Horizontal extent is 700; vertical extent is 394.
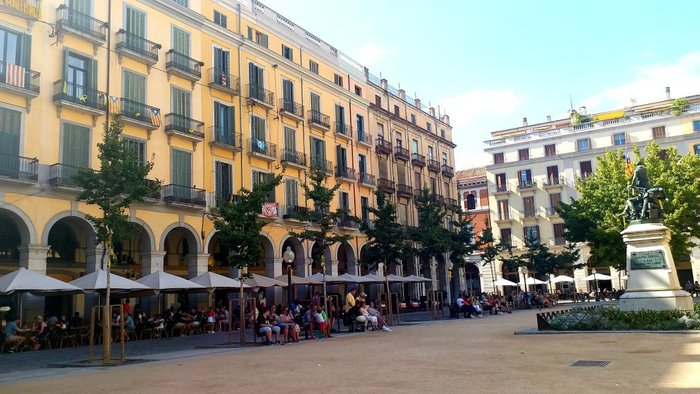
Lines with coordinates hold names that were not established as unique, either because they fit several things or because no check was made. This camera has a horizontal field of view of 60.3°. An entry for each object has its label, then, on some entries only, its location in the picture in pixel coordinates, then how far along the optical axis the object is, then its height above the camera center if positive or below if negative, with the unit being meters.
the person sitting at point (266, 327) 19.21 -0.87
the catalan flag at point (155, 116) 28.27 +8.83
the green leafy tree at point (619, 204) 36.38 +4.76
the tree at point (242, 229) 20.81 +2.46
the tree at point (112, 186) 16.16 +3.29
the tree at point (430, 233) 35.75 +3.47
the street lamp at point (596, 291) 47.53 -0.68
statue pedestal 18.25 +0.20
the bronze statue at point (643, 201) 19.62 +2.59
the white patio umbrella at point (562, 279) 47.45 +0.43
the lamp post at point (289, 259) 22.27 +1.43
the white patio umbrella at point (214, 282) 24.45 +0.85
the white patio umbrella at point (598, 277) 47.59 +0.43
